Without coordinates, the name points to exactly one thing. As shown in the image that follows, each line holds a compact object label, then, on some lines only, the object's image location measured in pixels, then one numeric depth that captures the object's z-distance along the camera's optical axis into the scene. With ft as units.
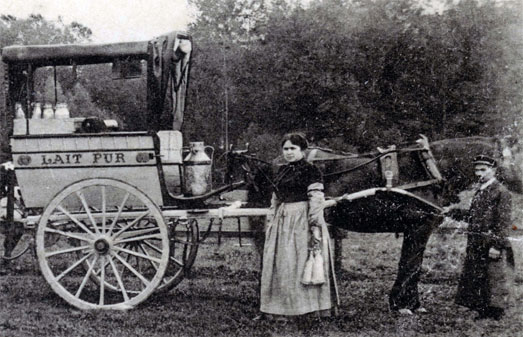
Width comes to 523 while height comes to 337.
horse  20.01
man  18.85
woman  17.28
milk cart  19.34
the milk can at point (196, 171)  20.89
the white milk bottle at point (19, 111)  20.69
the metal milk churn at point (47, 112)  20.97
